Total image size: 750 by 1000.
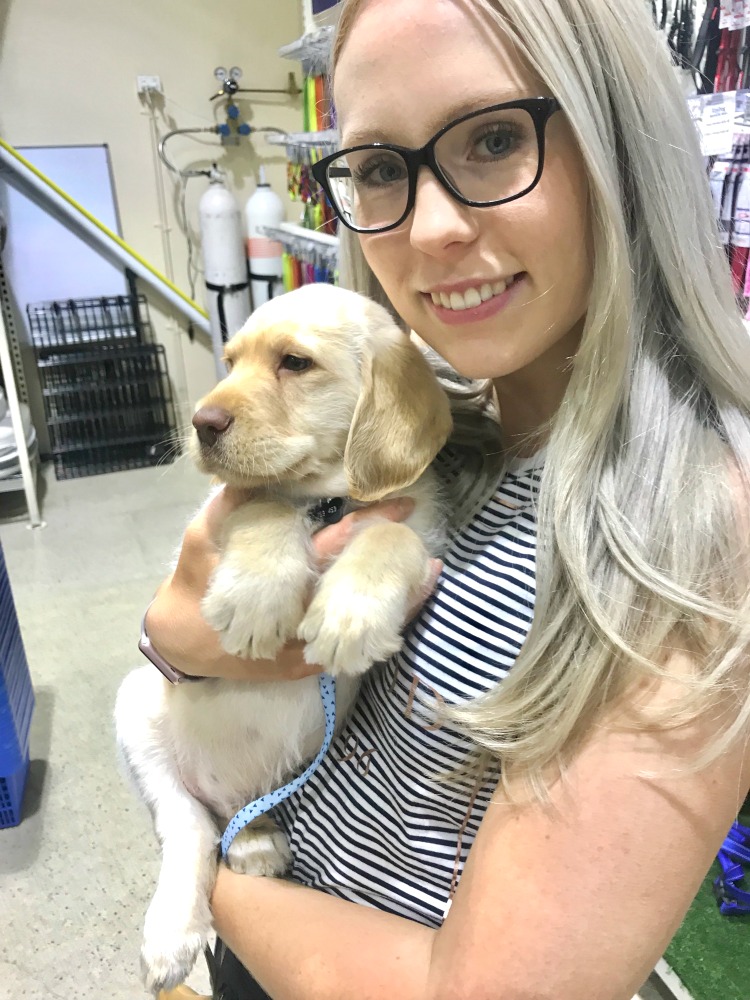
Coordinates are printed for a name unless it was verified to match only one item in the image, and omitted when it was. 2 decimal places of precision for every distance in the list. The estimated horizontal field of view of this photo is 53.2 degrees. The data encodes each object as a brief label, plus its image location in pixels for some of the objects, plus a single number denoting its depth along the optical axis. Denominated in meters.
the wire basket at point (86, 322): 3.85
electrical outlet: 3.75
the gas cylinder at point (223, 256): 3.73
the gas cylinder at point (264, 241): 3.71
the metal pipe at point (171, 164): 3.86
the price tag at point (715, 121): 1.41
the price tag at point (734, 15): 1.41
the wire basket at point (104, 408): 3.83
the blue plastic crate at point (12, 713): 1.79
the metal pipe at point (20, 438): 3.06
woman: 0.60
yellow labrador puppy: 0.85
